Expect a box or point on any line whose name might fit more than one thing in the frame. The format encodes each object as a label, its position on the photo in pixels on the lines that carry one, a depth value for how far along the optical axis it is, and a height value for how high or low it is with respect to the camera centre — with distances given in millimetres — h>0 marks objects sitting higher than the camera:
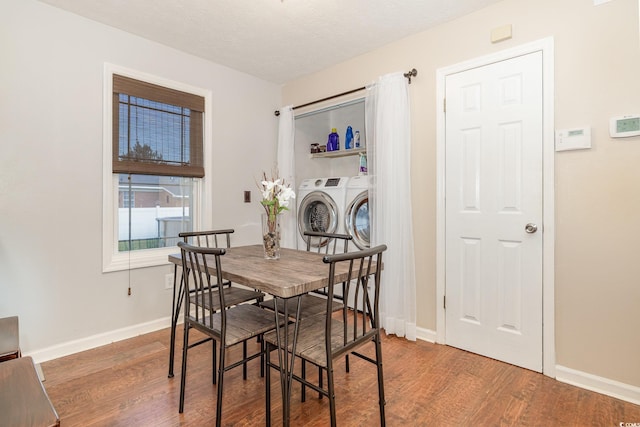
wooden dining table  1441 -309
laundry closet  3232 +446
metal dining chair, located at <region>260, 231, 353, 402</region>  1945 -594
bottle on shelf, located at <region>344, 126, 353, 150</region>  3769 +852
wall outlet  2965 -623
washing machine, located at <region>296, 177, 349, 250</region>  3324 +79
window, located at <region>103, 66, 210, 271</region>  2650 +401
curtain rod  2719 +1180
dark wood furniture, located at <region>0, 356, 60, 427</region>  980 -612
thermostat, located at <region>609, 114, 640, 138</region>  1826 +493
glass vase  2076 -156
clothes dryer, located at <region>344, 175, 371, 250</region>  3184 -24
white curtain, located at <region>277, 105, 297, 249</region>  3701 +528
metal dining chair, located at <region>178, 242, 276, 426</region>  1552 -602
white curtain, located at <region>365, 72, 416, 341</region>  2729 +64
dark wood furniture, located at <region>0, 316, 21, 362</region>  1542 -634
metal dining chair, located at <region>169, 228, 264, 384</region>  2073 -583
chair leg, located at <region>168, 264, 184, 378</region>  2066 -791
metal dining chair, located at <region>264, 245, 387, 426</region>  1404 -611
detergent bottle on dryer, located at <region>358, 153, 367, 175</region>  3508 +511
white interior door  2186 +20
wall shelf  3639 +700
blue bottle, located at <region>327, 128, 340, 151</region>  3910 +844
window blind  2686 +733
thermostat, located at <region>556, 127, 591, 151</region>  1979 +456
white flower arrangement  2076 +80
